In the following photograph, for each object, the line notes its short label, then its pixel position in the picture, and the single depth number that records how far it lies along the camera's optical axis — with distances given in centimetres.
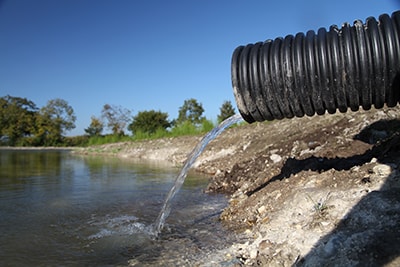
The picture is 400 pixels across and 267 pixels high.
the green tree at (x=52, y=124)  4419
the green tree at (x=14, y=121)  4269
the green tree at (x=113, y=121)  4416
